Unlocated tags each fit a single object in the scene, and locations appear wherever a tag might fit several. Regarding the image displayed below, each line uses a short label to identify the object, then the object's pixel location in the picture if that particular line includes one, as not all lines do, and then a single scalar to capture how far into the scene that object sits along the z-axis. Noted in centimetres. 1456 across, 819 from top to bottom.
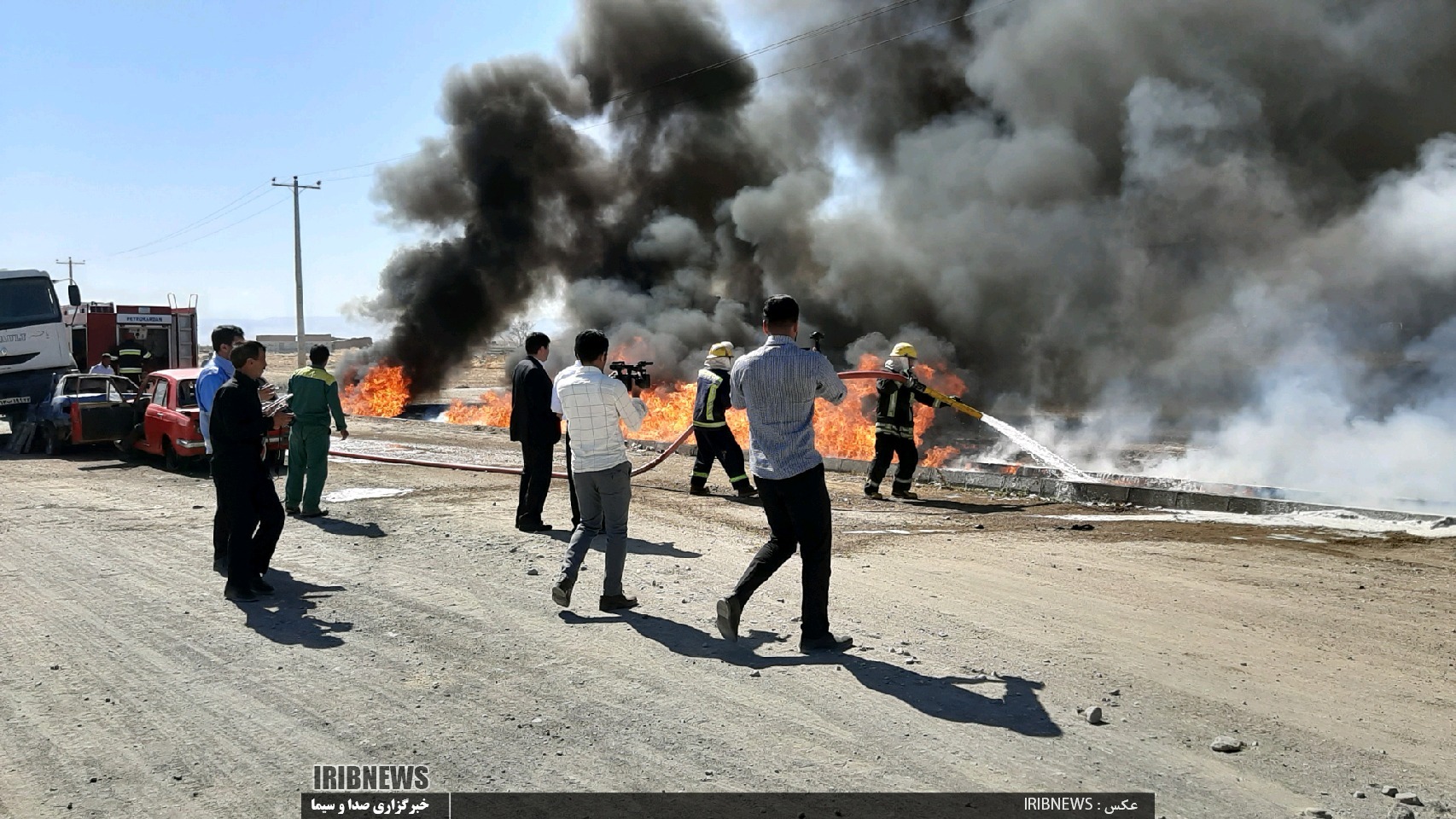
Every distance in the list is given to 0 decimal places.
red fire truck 2081
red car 1223
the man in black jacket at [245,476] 612
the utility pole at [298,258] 3797
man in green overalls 870
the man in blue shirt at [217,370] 791
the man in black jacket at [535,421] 809
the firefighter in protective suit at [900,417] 1076
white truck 1622
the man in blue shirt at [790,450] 486
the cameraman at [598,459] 566
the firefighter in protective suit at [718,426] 1023
